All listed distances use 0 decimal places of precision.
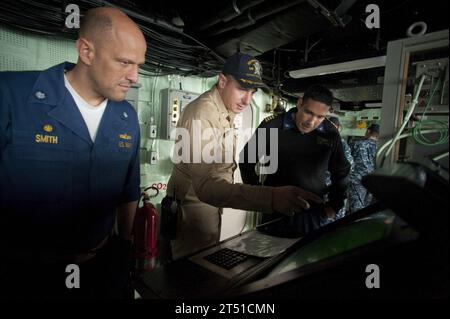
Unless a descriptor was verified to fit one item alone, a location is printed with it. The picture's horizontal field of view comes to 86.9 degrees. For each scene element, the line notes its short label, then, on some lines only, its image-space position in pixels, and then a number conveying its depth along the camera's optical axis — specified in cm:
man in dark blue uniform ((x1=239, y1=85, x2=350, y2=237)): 228
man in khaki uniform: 120
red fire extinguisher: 221
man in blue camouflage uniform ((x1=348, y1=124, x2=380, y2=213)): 410
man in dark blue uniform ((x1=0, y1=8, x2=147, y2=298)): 122
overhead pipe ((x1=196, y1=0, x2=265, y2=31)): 189
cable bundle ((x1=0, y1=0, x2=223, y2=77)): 178
